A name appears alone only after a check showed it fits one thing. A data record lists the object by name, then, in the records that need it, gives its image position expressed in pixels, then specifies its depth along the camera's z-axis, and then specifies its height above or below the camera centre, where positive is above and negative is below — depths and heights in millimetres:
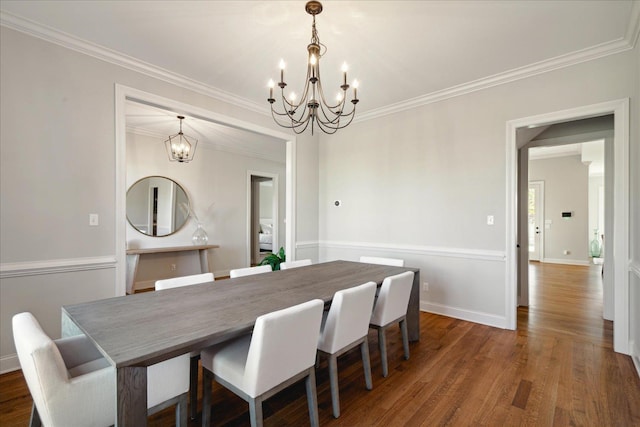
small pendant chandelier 4715 +1074
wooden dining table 1093 -519
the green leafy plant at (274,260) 4637 -737
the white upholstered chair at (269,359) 1348 -743
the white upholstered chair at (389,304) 2264 -711
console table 4504 -650
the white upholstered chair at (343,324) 1796 -693
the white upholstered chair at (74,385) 1075 -686
